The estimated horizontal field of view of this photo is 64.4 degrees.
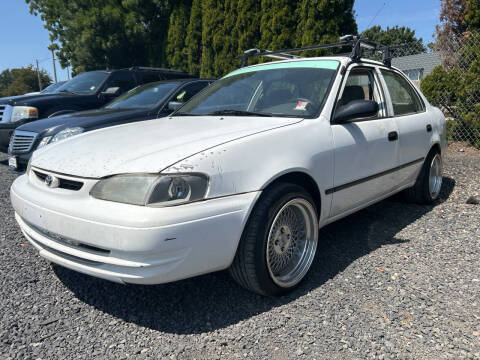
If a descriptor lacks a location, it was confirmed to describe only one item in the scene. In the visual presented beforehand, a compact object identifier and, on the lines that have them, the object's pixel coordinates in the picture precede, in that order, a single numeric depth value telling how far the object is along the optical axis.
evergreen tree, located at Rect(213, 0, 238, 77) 12.05
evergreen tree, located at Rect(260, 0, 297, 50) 9.98
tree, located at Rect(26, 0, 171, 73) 17.86
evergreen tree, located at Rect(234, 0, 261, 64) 11.23
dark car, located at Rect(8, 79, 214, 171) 4.74
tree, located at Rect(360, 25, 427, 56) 48.62
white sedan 1.97
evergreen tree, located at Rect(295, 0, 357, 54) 8.97
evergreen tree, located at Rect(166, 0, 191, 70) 15.95
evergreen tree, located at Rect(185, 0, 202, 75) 14.67
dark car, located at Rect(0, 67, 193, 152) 6.26
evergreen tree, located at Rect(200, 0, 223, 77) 12.67
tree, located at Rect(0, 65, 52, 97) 46.50
